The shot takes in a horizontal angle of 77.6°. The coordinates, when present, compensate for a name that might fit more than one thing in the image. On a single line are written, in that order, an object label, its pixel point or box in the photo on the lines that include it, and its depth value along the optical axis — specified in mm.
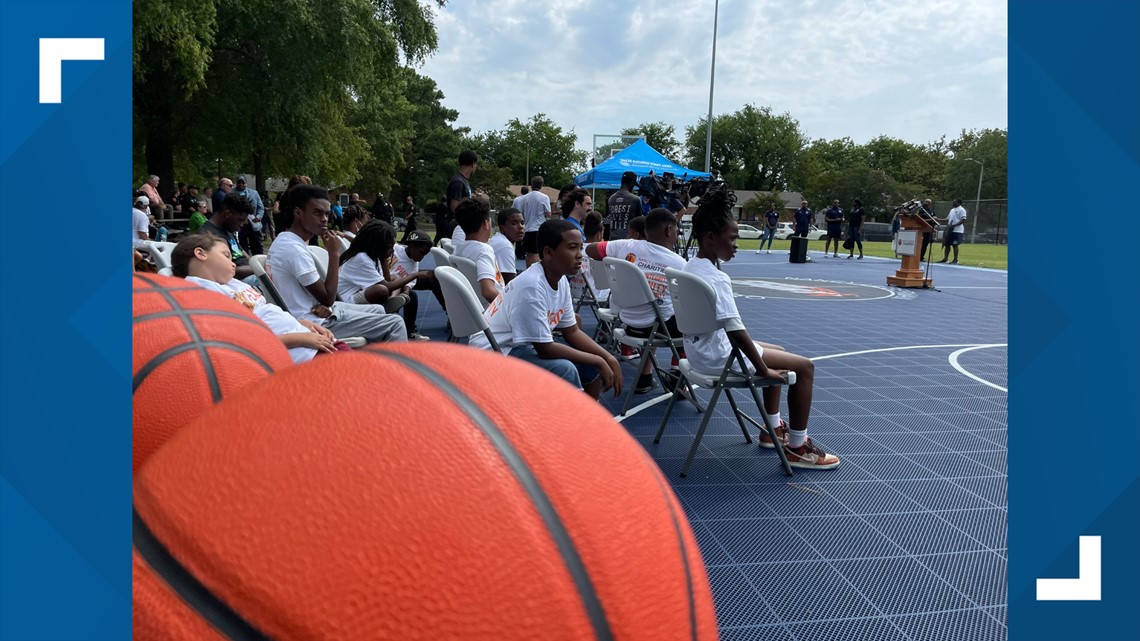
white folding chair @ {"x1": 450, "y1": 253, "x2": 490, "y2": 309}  6051
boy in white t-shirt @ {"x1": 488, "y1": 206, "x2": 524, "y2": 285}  7195
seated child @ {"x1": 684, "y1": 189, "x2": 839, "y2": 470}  4320
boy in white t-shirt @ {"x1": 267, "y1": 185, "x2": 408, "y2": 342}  4680
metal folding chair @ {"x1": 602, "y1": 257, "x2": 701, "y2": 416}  5484
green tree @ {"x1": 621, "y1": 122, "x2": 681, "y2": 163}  80919
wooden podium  14820
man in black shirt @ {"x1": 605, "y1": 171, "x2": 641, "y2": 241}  10758
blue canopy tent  19422
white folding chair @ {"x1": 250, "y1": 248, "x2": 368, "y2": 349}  4391
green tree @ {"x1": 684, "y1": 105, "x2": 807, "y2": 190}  80875
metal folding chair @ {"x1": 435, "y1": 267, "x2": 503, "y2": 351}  3939
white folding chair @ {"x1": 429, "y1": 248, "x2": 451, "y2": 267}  6721
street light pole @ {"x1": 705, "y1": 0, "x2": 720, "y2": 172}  27633
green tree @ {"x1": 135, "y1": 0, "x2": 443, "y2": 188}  17406
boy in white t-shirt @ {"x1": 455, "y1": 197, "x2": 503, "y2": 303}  6133
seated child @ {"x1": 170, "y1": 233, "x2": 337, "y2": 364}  3250
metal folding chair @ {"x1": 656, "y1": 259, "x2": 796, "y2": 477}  4113
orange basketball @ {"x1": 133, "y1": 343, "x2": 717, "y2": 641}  844
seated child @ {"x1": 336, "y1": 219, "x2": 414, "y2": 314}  6434
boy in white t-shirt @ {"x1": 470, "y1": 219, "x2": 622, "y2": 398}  4023
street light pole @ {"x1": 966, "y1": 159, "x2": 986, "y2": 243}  42500
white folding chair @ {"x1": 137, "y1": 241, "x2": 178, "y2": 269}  4926
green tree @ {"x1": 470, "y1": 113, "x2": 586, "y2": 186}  77312
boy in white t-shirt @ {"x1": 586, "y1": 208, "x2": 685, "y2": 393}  5816
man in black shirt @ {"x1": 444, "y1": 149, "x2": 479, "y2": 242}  9117
